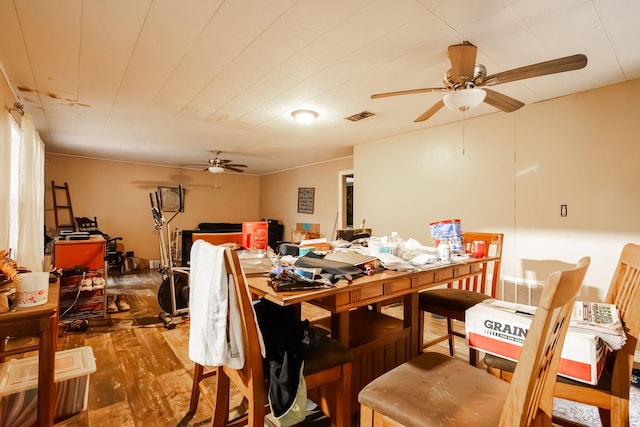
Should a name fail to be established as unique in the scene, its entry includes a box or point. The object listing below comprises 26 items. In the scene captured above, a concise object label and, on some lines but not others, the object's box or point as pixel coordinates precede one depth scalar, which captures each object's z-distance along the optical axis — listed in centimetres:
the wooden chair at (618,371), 112
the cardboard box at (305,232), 605
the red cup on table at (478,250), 212
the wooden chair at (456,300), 196
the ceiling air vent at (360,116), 332
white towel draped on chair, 117
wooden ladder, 580
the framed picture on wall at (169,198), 695
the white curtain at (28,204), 279
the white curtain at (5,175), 226
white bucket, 139
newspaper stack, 109
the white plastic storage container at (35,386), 155
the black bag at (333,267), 136
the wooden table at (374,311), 124
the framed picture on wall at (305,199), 658
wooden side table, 131
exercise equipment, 316
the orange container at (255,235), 195
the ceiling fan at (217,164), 556
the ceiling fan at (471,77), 170
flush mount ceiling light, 322
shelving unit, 306
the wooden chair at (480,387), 69
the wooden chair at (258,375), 113
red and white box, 109
